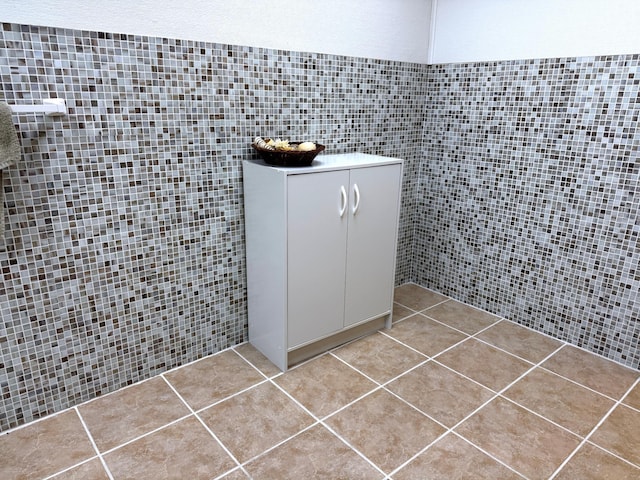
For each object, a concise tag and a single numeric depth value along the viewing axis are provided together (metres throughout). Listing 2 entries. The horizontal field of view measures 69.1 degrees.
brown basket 2.03
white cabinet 2.06
